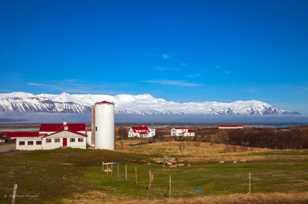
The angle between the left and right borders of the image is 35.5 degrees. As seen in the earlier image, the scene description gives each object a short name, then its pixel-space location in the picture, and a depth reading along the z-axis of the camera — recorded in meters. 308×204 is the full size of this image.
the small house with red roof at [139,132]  180.00
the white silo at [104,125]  98.94
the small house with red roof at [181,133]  185.25
